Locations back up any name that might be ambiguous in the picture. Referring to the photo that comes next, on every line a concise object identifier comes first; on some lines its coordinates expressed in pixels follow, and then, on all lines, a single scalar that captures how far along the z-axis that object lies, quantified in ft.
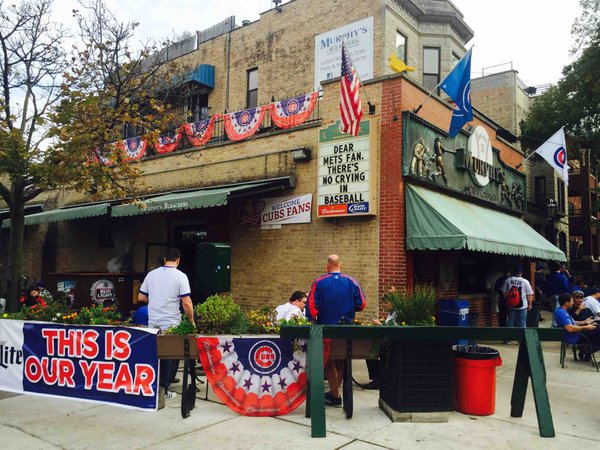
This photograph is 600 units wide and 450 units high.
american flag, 30.30
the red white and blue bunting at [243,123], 41.09
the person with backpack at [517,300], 35.60
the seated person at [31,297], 30.15
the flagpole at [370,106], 32.58
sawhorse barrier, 15.38
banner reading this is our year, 16.87
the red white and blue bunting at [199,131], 44.75
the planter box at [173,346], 16.69
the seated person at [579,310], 28.25
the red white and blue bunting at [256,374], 16.92
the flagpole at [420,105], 32.49
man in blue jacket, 18.24
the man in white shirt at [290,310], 21.44
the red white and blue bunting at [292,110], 38.91
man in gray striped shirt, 18.45
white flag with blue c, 44.68
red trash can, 17.39
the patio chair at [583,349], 27.22
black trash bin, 38.01
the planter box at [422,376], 16.57
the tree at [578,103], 63.41
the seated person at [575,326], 25.64
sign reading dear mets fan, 32.09
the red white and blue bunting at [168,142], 47.72
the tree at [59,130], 25.98
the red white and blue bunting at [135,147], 51.39
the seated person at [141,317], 21.34
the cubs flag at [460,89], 31.86
